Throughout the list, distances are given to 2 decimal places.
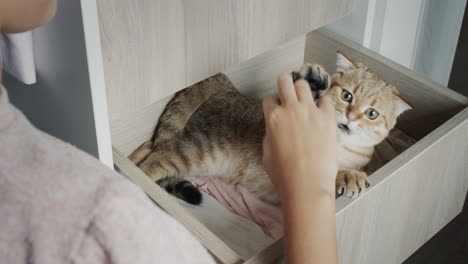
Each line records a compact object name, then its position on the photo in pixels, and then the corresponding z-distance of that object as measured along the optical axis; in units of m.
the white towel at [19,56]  0.74
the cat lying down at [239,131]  0.97
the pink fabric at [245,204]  0.95
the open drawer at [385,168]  0.80
